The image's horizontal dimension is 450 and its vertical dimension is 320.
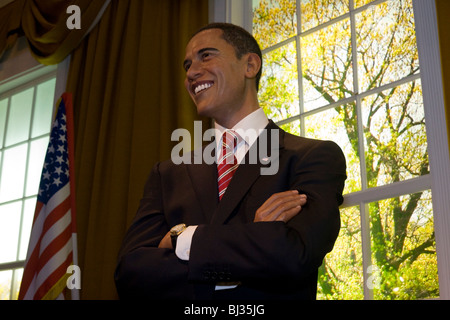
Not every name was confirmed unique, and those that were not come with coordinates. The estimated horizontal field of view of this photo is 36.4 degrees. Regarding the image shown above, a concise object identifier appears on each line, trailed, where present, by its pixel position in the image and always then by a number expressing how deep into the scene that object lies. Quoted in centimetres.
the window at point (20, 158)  489
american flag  341
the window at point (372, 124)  274
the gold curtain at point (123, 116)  362
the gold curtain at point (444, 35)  255
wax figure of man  162
